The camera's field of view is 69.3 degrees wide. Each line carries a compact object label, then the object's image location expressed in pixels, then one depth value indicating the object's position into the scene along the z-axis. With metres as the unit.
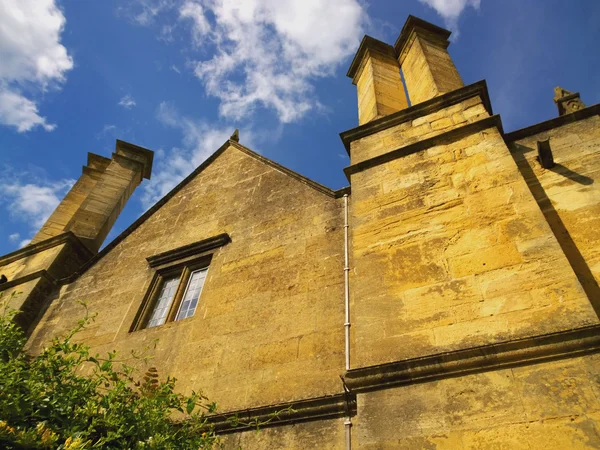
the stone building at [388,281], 2.91
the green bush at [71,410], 2.57
